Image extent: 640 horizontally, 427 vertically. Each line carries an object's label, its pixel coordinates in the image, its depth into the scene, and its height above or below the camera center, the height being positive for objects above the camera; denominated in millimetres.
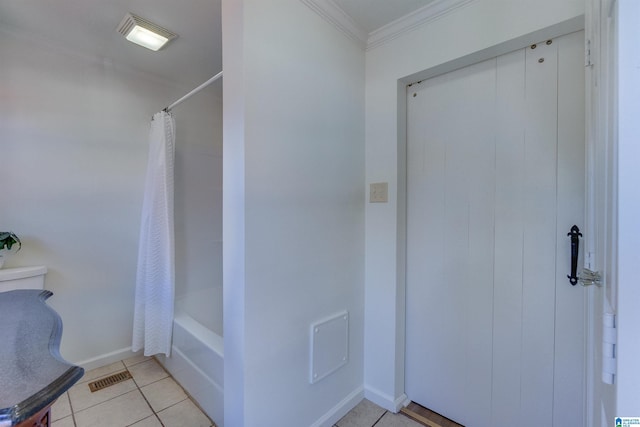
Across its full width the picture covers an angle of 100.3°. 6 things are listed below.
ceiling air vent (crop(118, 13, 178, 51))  1587 +1118
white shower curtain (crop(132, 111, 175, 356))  1886 -301
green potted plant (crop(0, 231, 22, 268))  1581 -198
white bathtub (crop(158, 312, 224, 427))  1432 -915
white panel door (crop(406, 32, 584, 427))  1215 -149
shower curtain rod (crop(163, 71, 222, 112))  1481 +773
